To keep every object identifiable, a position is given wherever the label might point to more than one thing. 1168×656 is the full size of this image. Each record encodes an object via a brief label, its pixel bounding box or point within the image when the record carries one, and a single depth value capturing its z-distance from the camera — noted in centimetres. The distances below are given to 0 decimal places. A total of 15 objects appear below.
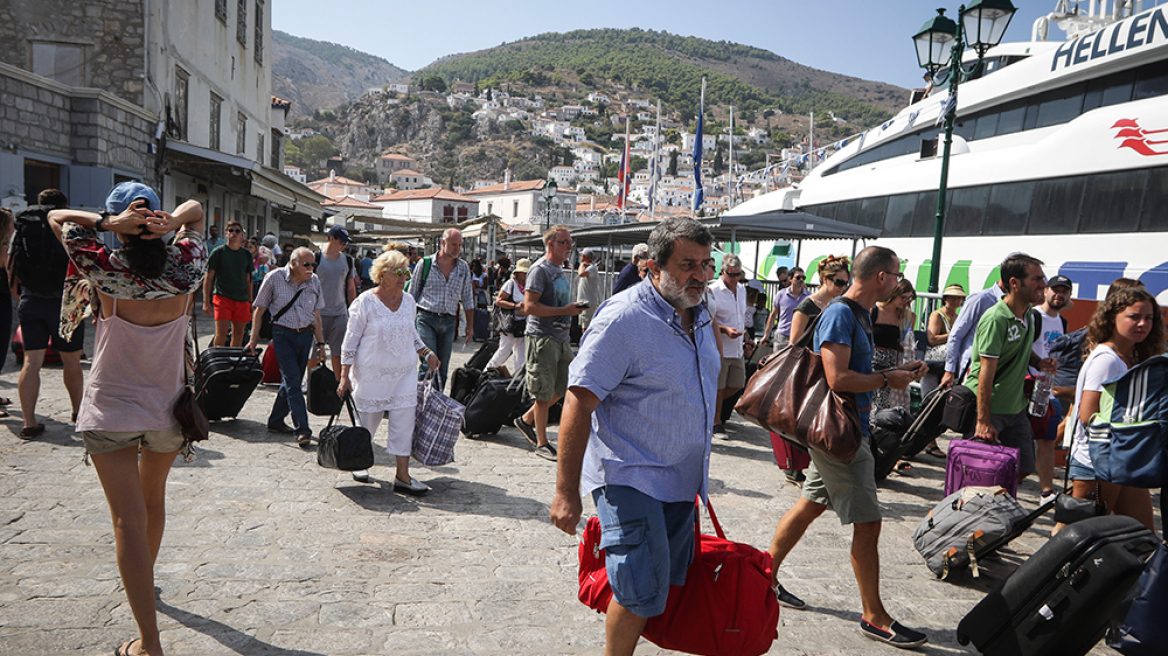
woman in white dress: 532
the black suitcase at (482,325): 1516
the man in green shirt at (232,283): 884
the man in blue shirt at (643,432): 247
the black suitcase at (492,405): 739
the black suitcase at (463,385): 786
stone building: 1345
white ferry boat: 1201
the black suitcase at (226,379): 682
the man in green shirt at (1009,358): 477
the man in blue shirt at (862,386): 343
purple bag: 480
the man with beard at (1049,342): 593
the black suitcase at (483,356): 903
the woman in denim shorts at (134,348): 287
